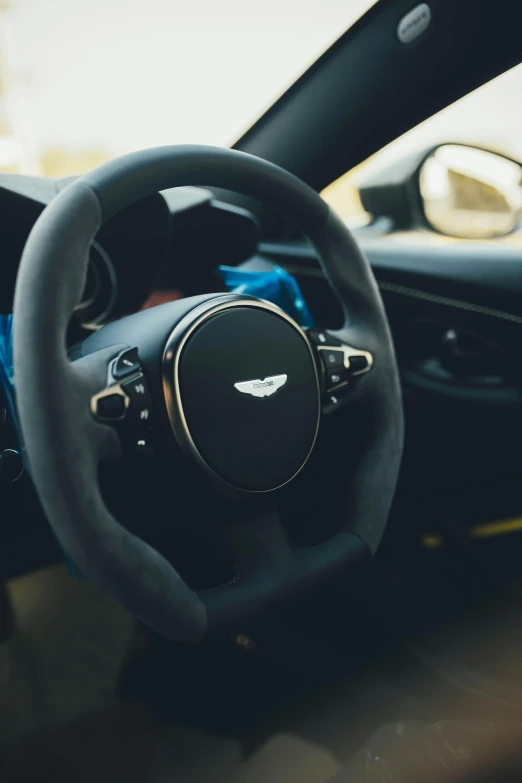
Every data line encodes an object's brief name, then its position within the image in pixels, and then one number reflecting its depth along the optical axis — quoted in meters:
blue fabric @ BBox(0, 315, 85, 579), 0.94
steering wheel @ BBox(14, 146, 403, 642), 0.74
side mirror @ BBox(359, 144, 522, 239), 1.76
